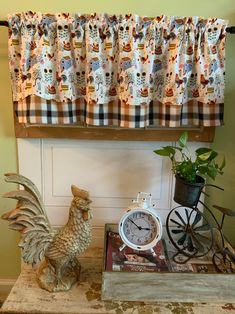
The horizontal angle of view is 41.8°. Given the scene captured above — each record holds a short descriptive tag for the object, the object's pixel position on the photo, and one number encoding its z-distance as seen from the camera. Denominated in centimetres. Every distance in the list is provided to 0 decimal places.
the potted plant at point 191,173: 135
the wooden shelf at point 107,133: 155
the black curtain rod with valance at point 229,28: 137
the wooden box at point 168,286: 122
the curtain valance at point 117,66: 137
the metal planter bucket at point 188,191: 134
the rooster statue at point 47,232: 125
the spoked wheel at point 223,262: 137
